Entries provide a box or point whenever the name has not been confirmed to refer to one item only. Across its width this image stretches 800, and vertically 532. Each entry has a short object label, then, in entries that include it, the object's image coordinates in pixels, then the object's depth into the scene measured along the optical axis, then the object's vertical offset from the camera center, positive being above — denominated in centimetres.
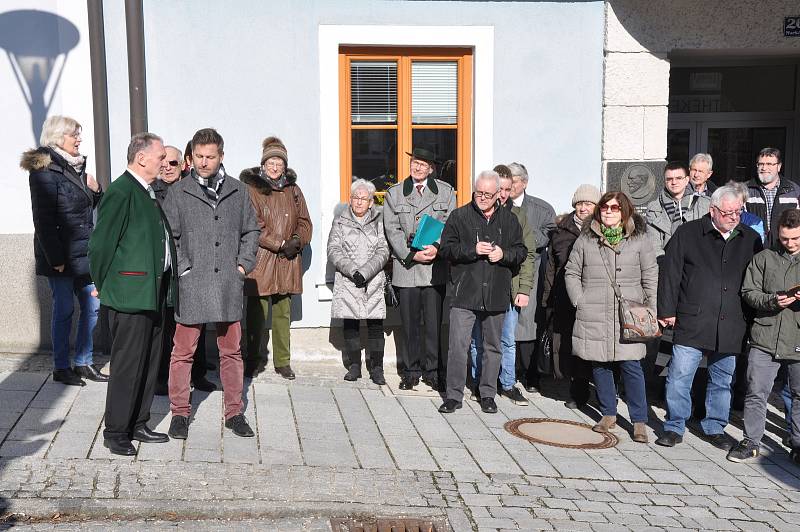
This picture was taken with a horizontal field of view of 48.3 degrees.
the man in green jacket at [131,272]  519 -59
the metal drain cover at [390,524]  471 -186
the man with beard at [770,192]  750 -16
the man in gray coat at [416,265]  744 -77
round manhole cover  635 -190
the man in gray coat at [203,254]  569 -52
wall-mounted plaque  851 -5
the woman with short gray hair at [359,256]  753 -70
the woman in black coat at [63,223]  638 -37
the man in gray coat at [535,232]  743 -52
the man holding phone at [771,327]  596 -104
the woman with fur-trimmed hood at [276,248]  748 -63
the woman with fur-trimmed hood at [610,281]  636 -77
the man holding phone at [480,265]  672 -70
